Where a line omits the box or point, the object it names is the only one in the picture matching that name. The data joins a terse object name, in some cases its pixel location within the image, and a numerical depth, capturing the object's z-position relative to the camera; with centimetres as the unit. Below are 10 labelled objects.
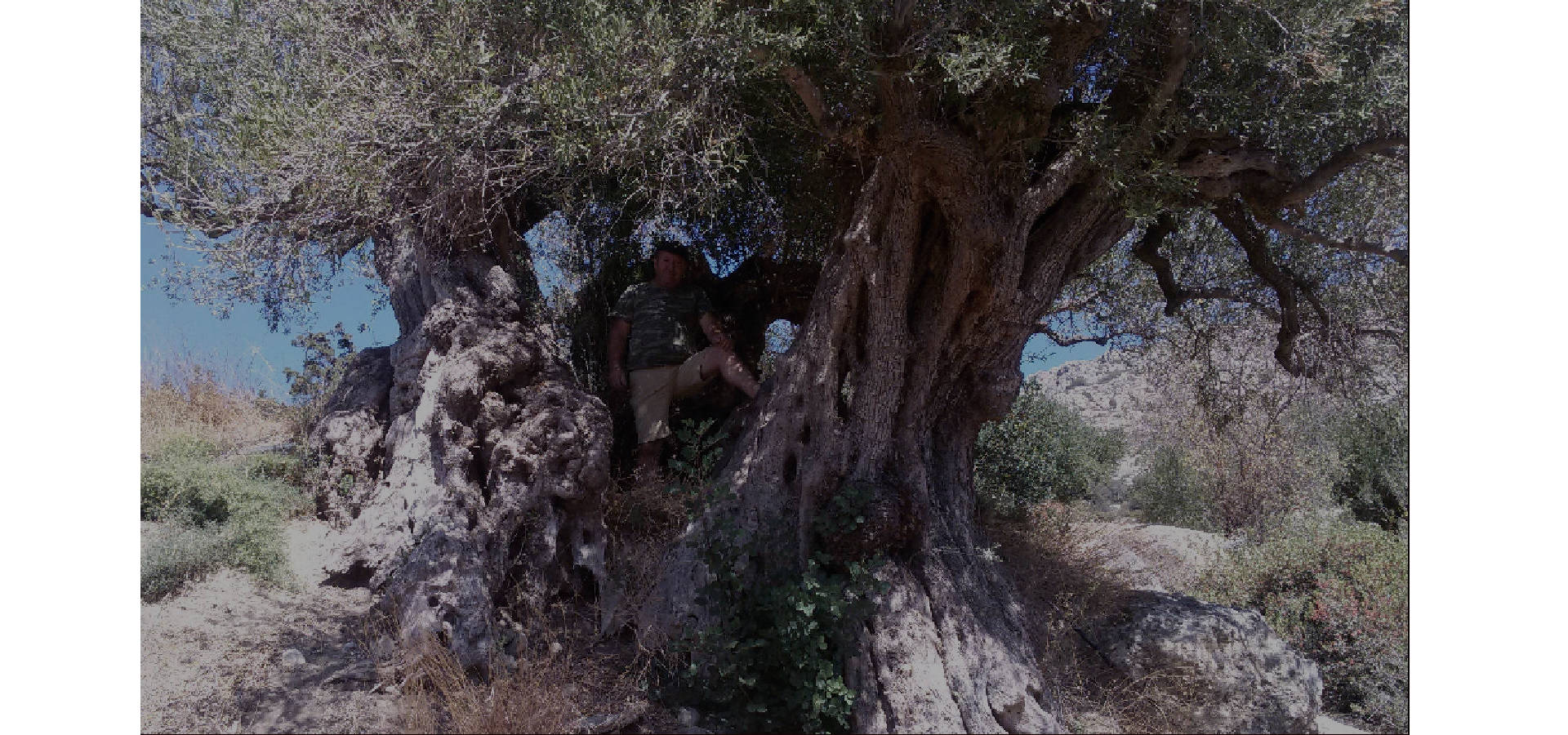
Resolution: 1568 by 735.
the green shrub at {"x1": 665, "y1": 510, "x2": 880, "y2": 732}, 464
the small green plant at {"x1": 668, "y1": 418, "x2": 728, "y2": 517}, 521
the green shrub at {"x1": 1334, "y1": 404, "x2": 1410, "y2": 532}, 1009
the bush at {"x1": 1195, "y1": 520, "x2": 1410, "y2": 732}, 593
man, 670
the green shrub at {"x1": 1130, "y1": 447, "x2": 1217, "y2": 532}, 1266
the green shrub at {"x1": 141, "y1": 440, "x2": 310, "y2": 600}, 561
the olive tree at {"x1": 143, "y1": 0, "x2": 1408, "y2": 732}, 494
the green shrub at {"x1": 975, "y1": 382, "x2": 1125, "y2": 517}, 938
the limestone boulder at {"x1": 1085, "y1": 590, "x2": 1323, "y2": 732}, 533
